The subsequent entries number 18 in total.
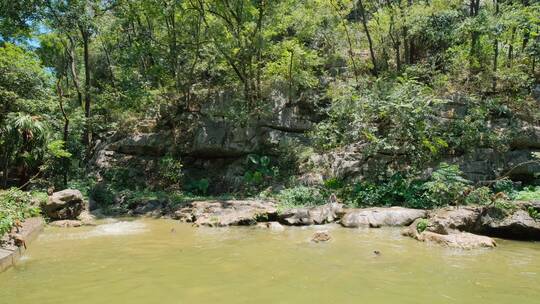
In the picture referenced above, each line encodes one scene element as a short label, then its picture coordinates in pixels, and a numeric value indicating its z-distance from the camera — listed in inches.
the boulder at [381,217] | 481.7
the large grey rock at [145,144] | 849.5
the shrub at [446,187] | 518.9
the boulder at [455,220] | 425.4
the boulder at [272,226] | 484.9
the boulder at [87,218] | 532.9
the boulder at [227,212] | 522.0
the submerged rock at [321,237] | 395.2
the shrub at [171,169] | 792.3
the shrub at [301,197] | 609.3
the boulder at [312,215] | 510.0
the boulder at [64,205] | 535.2
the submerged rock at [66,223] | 507.5
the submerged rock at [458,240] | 365.7
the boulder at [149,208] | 626.4
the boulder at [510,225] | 417.4
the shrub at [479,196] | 501.0
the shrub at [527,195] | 496.7
